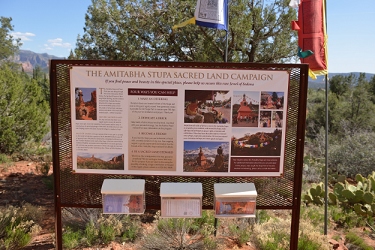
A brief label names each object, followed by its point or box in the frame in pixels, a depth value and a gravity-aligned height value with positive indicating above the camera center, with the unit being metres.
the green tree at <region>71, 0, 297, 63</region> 6.45 +1.54
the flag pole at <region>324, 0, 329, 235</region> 4.23 -0.62
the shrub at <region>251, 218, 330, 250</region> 3.76 -1.53
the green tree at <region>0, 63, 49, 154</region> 8.71 -0.23
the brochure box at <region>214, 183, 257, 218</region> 2.97 -0.86
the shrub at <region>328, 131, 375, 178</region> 9.22 -1.31
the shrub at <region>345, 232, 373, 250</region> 4.24 -1.76
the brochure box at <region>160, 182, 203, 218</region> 2.95 -0.87
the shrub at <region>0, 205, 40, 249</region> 3.93 -1.58
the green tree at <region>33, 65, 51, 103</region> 14.41 +1.36
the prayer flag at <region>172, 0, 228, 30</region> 3.93 +1.17
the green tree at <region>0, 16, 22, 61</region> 36.65 +7.61
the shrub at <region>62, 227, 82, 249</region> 3.98 -1.67
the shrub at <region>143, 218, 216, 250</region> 3.82 -1.58
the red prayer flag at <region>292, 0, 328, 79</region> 3.99 +0.95
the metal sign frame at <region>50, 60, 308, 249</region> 2.91 -0.56
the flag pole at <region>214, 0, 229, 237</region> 3.97 -0.15
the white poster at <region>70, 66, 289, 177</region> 2.89 -0.10
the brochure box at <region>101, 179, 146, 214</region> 2.96 -0.85
